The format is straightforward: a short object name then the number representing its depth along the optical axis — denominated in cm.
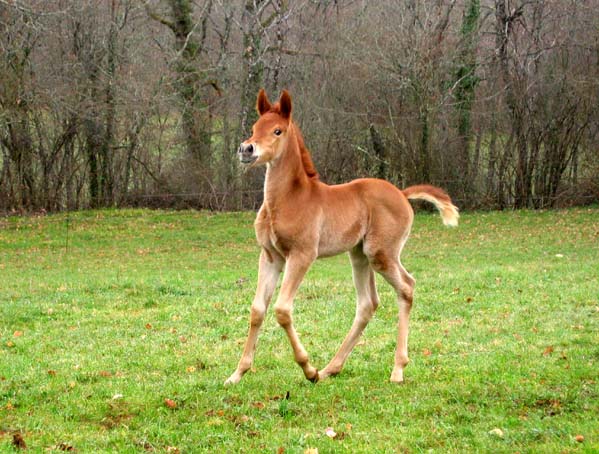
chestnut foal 1276
